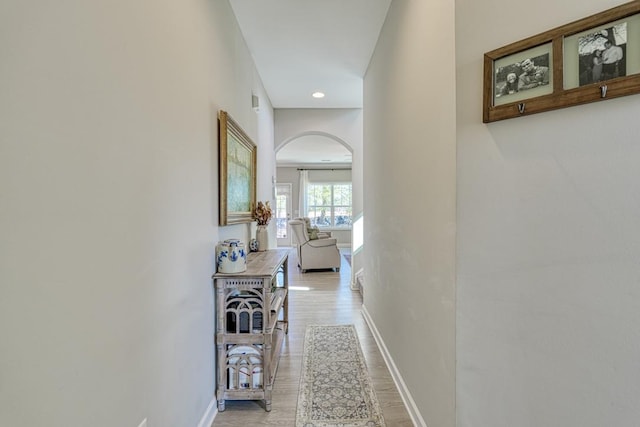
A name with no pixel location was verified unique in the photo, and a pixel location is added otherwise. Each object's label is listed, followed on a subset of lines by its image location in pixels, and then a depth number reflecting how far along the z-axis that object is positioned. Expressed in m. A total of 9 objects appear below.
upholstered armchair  6.20
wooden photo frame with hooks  0.76
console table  1.92
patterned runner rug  1.85
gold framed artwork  1.99
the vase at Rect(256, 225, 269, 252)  3.02
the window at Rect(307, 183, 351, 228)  10.48
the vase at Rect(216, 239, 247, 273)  1.93
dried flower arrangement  3.01
